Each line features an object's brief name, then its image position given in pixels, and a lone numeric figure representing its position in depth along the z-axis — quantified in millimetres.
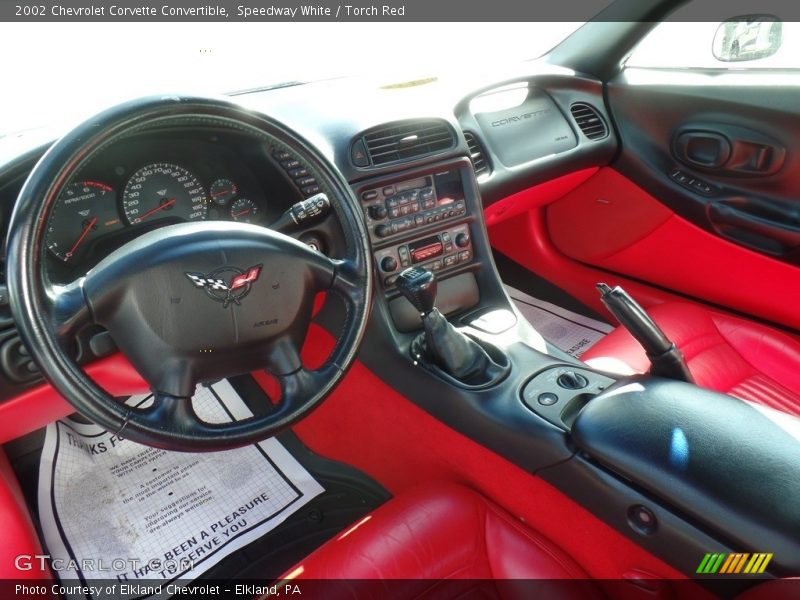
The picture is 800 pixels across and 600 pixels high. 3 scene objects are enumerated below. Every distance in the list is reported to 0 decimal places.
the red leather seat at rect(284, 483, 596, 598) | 1017
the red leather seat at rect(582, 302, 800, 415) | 1475
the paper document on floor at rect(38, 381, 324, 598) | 1372
